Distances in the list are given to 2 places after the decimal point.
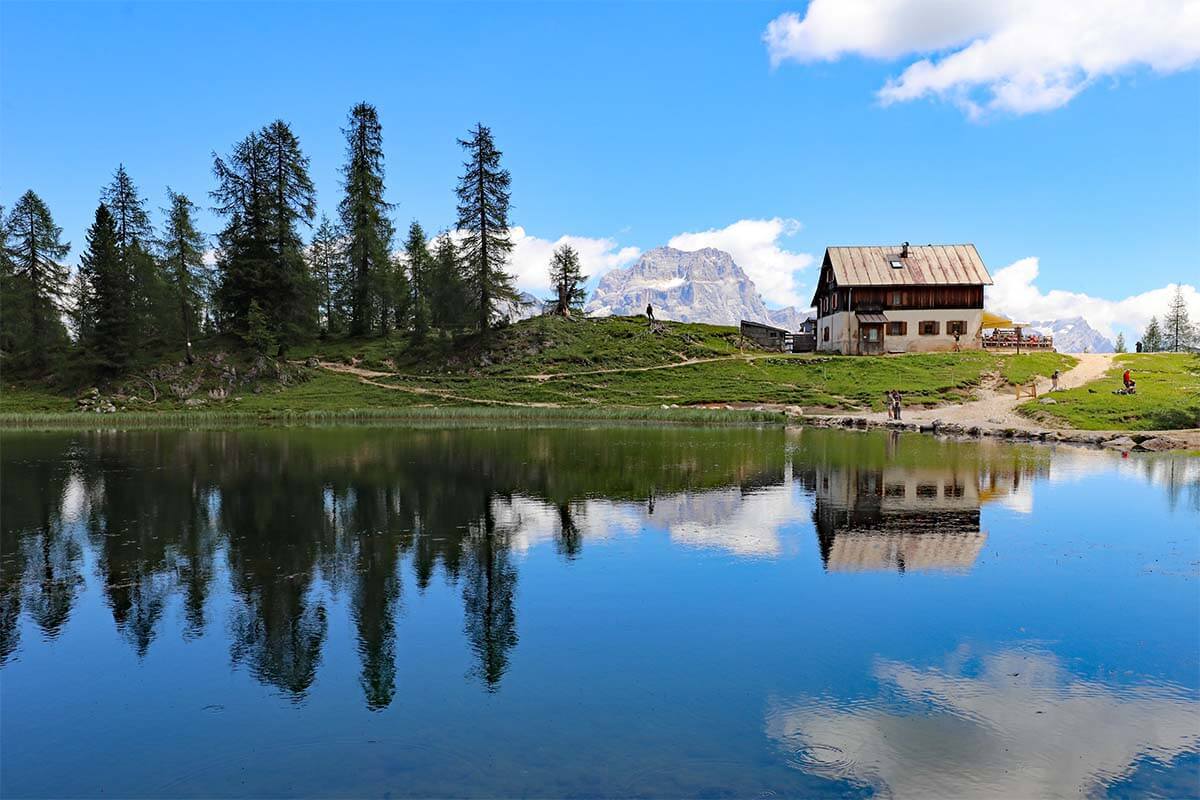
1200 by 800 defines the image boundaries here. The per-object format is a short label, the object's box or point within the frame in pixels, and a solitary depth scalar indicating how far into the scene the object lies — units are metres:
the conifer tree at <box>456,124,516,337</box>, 81.06
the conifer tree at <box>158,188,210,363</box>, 75.19
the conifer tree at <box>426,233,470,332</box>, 81.50
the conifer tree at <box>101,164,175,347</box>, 76.12
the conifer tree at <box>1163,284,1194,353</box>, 129.25
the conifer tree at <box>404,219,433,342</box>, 88.00
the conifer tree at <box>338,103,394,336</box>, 84.88
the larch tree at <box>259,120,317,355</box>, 78.44
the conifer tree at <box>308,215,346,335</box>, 92.31
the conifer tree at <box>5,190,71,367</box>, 81.38
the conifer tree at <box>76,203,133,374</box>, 72.81
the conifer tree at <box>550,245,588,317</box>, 91.69
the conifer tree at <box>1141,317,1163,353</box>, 124.19
